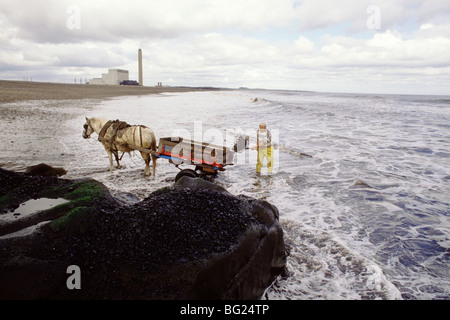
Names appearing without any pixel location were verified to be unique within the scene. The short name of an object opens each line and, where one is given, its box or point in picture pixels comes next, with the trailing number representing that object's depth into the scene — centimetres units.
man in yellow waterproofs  1089
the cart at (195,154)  880
